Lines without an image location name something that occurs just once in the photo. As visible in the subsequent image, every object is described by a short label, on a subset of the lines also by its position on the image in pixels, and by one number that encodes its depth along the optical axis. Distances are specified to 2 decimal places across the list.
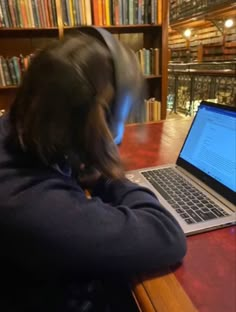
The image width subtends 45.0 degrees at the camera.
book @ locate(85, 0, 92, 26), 2.03
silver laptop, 0.60
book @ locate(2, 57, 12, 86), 2.07
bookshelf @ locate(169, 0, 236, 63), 5.50
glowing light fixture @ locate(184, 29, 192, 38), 7.77
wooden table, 0.41
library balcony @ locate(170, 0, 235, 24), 5.18
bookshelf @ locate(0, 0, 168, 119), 2.00
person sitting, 0.40
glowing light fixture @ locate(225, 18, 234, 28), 5.92
